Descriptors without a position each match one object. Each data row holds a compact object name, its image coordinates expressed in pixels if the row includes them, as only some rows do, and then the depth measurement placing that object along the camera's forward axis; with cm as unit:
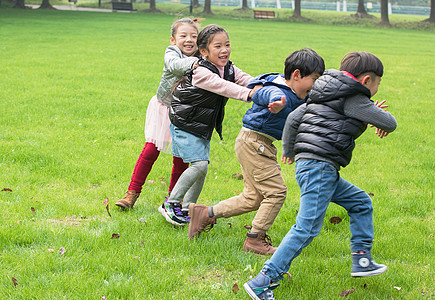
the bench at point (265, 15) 4834
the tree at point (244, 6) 5304
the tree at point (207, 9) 4860
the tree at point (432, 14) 4524
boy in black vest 323
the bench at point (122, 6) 4876
